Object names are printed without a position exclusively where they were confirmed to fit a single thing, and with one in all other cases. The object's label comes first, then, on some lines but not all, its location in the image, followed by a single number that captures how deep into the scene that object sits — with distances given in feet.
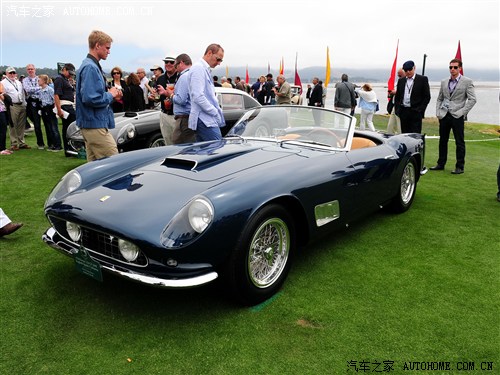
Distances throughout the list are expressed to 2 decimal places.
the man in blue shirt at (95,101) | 13.56
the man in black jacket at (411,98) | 23.17
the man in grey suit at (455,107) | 21.67
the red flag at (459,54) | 30.01
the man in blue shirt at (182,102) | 16.33
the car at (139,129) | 20.88
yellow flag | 57.72
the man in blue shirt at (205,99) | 14.97
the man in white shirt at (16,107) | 27.53
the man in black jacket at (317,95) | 41.57
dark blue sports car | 7.50
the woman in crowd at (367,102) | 35.60
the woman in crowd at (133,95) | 27.76
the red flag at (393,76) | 44.83
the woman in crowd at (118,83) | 28.55
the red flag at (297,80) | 62.69
